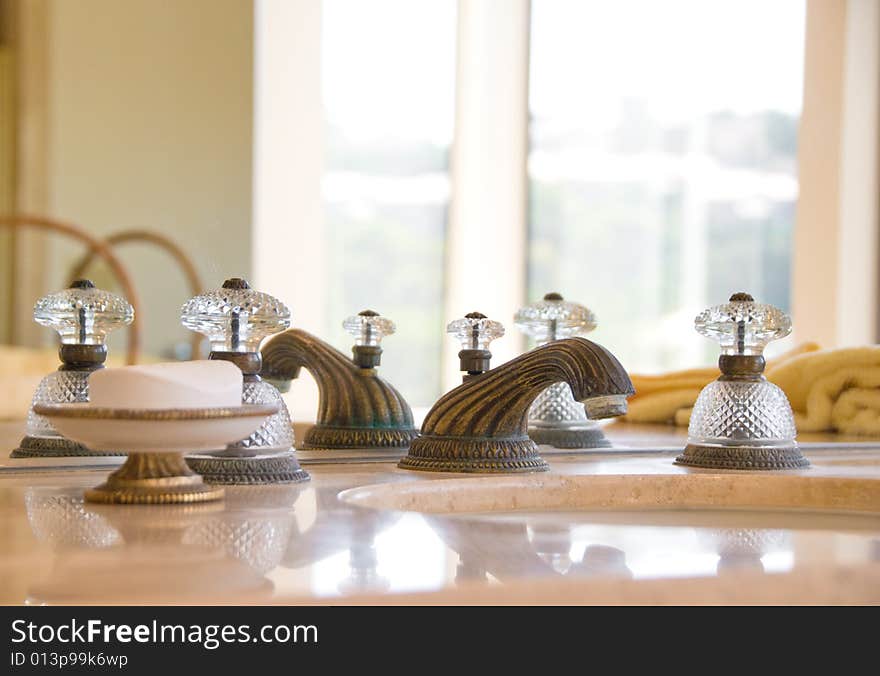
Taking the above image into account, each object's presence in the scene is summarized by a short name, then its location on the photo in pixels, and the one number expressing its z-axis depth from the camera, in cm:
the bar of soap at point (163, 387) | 96
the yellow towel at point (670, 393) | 144
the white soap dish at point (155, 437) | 95
